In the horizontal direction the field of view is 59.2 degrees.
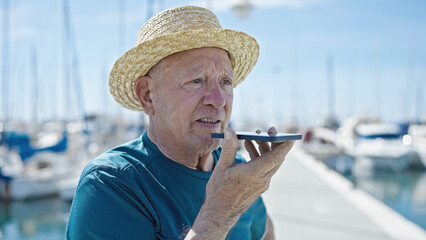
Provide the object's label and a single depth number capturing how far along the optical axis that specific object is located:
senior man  1.31
